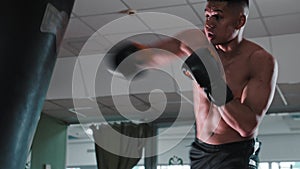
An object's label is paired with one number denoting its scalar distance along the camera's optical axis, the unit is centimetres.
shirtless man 175
